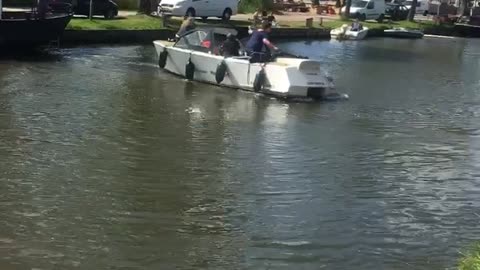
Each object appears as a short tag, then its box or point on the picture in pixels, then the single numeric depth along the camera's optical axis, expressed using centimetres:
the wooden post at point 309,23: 4604
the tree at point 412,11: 5815
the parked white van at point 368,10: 5531
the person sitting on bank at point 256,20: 2689
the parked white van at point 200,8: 4100
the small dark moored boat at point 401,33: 4894
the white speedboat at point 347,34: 4425
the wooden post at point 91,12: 3600
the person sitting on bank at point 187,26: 2344
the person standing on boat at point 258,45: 2002
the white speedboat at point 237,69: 1916
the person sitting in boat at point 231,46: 2081
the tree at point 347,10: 5416
